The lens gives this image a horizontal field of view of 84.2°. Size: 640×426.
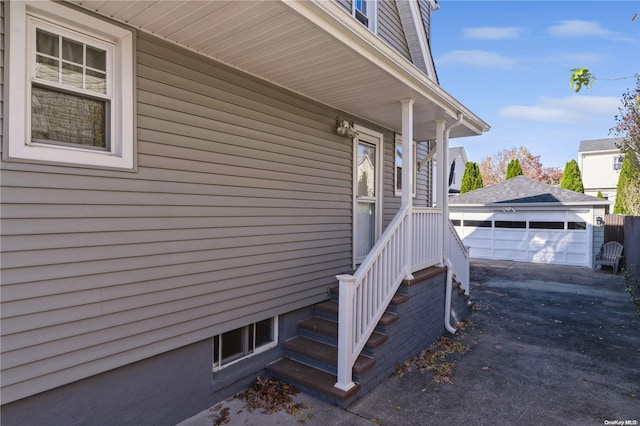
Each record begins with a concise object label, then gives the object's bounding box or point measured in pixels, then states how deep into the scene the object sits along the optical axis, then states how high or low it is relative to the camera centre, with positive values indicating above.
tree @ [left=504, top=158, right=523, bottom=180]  21.90 +2.65
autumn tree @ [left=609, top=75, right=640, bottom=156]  8.75 +2.37
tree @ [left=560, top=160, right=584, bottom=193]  19.98 +1.94
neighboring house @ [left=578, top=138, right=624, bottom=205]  23.72 +3.15
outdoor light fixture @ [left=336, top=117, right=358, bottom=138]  4.94 +1.16
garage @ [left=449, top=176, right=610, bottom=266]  12.54 -0.42
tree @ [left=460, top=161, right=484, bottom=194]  21.39 +2.02
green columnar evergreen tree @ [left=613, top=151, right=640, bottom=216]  9.93 +0.87
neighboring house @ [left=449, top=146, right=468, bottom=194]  25.51 +3.51
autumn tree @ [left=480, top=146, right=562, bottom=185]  32.63 +4.14
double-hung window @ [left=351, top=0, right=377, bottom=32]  5.72 +3.25
